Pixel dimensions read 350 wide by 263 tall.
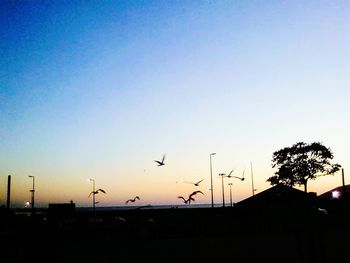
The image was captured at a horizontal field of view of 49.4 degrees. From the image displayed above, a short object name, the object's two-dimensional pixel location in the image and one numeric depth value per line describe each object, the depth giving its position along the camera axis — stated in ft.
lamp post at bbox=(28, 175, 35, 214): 217.46
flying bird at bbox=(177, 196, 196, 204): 127.75
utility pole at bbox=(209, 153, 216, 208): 176.33
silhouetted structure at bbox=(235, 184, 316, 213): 42.75
